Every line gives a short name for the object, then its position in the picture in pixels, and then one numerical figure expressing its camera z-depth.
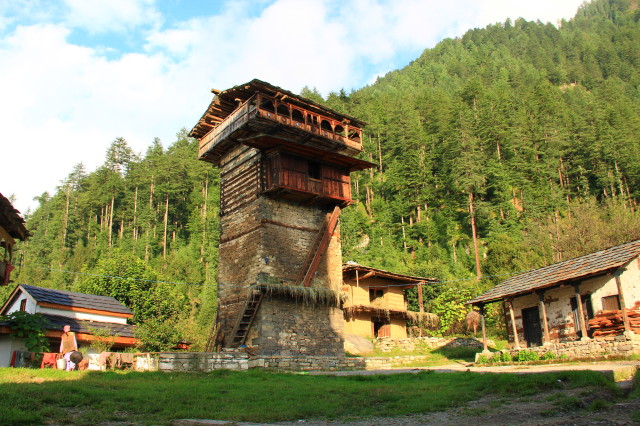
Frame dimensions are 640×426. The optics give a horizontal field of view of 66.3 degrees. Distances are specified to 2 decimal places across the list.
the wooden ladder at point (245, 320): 19.06
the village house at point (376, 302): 29.06
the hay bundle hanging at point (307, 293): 19.14
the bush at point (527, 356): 17.27
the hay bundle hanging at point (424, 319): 30.80
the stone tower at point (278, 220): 19.50
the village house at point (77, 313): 19.67
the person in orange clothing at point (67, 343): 14.51
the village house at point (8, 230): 15.92
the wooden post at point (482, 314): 21.29
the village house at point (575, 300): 16.03
